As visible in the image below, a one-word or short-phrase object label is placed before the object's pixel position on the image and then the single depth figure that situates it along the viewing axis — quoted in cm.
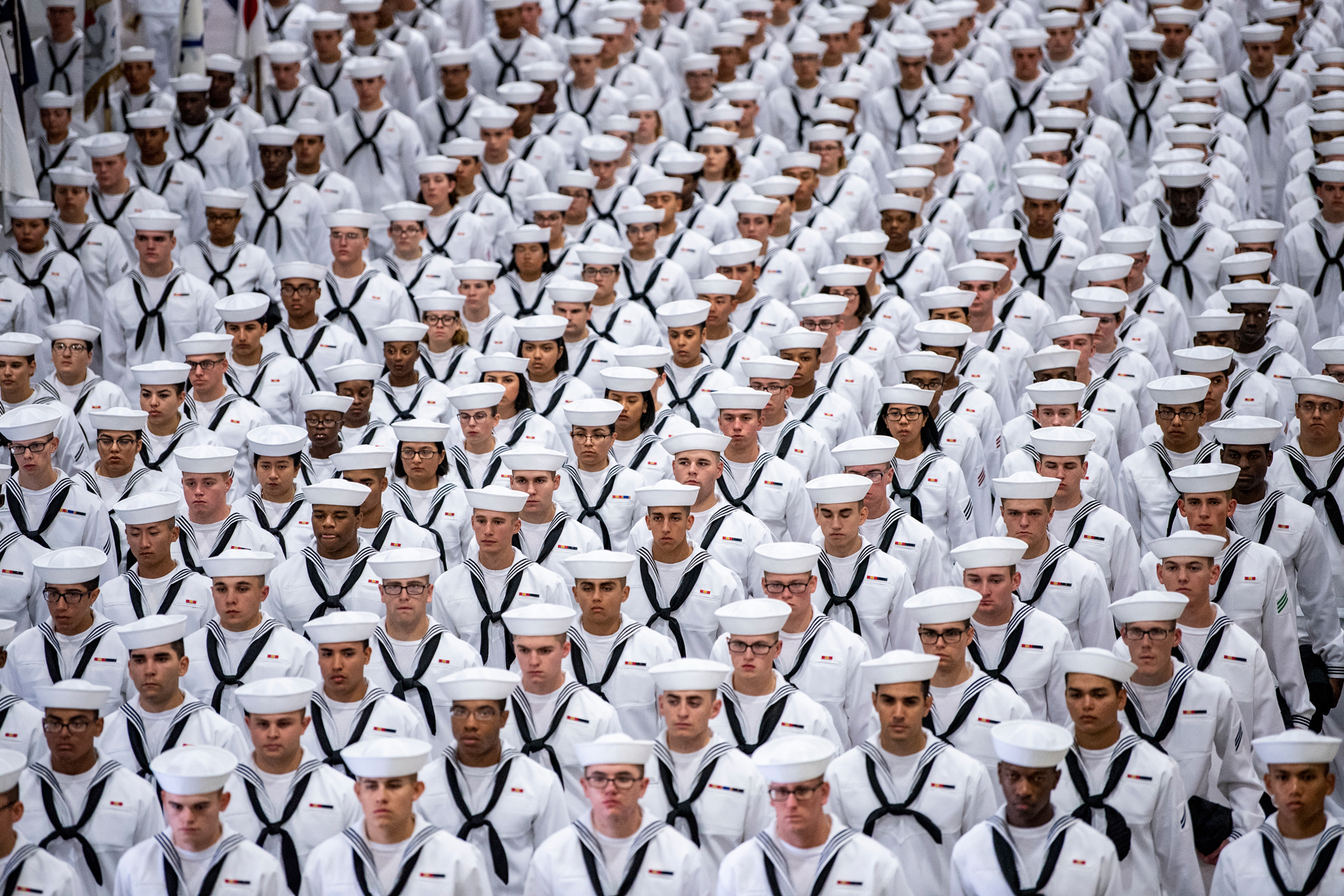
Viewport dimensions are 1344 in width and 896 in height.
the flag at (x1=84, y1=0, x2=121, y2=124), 2431
